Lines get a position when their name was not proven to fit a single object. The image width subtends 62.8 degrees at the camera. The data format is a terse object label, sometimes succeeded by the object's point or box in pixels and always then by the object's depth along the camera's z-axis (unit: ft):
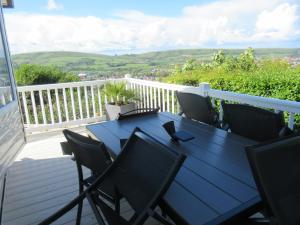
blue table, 3.60
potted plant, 16.66
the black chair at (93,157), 5.09
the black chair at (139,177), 3.81
